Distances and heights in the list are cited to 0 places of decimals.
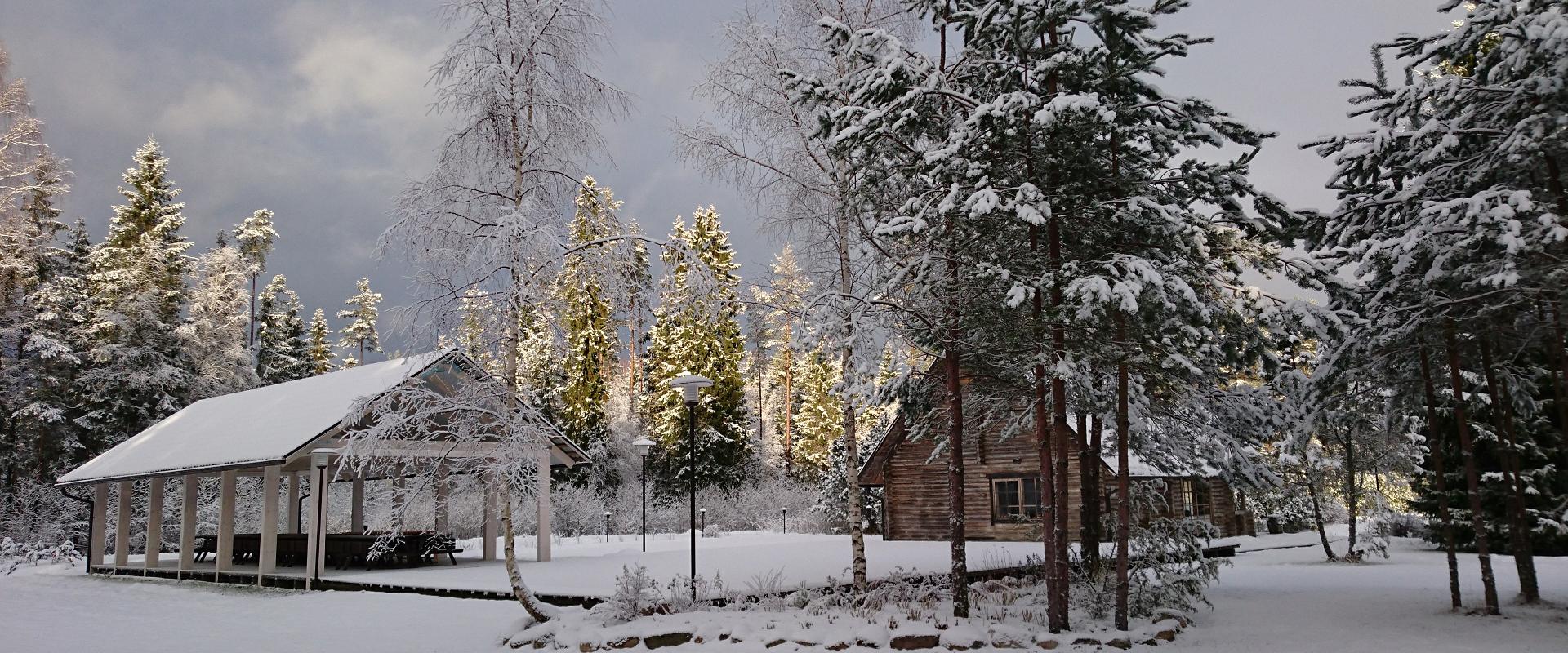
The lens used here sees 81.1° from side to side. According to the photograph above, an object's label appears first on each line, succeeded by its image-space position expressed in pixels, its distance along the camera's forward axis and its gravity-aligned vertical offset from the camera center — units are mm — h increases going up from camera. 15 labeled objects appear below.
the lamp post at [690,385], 12203 +1020
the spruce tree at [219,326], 31328 +5099
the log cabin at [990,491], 22859 -948
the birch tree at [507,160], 10008 +3553
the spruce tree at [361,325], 46500 +7258
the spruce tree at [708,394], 35719 +2683
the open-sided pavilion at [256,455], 16297 +314
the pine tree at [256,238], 38375 +9791
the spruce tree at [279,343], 39531 +5642
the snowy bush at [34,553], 24672 -2079
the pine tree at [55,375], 28484 +3250
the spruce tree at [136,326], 29344 +4798
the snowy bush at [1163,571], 9977 -1316
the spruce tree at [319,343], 44844 +6254
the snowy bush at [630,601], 10031 -1525
